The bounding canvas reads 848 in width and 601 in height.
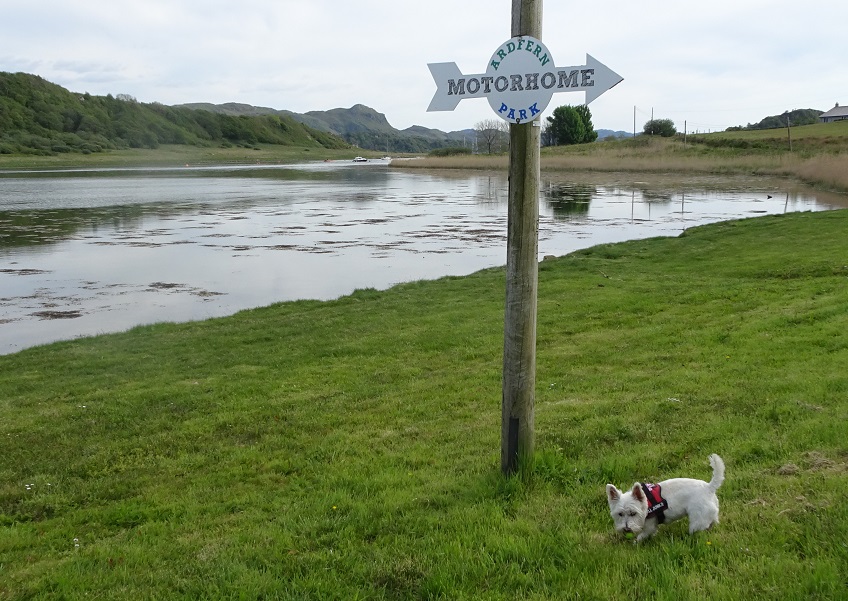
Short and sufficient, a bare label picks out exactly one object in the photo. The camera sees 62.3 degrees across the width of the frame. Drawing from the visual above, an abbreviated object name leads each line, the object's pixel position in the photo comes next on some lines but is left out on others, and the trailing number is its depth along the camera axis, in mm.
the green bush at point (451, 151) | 164000
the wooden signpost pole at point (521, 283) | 4945
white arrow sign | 4676
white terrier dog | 4227
